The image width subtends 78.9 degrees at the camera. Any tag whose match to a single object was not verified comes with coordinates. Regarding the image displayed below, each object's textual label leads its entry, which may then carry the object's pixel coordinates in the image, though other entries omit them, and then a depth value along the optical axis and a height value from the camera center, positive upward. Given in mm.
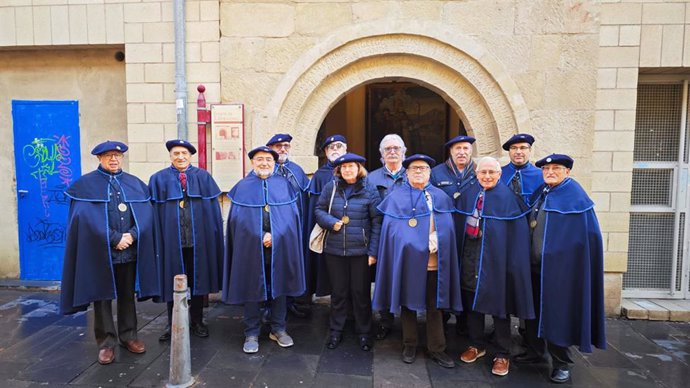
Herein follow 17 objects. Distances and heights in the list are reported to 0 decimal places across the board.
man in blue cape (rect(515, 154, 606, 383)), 3387 -790
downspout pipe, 5086 +1127
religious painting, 7660 +998
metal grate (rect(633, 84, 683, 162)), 5258 +613
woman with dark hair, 3910 -645
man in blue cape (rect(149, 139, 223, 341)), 4031 -565
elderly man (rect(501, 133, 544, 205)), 3953 -7
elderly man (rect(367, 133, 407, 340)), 4320 -41
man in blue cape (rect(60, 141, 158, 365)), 3637 -740
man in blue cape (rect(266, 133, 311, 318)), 4496 -84
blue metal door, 5781 -128
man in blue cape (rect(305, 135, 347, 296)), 4484 -386
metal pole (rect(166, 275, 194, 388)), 3264 -1341
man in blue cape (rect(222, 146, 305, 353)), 3924 -735
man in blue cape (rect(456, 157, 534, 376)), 3512 -746
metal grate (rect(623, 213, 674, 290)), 5363 -1030
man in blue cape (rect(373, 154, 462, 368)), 3617 -751
